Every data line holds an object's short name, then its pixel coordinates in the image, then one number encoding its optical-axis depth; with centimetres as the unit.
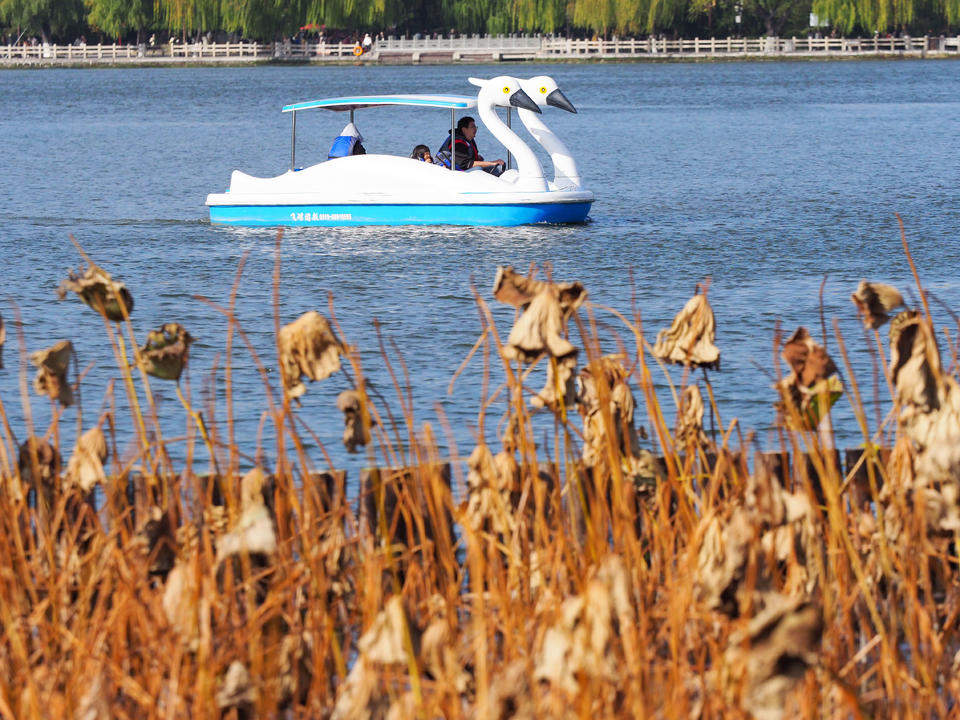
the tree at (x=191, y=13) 19912
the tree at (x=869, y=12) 19037
